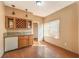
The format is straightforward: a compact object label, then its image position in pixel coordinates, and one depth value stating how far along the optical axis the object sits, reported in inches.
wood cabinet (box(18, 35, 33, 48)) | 112.2
